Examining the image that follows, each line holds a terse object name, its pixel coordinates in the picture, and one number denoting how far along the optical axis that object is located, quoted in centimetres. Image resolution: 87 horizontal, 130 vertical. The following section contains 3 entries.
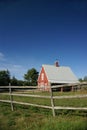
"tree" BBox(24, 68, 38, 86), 3849
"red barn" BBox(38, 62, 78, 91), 2112
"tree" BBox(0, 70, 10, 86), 2550
